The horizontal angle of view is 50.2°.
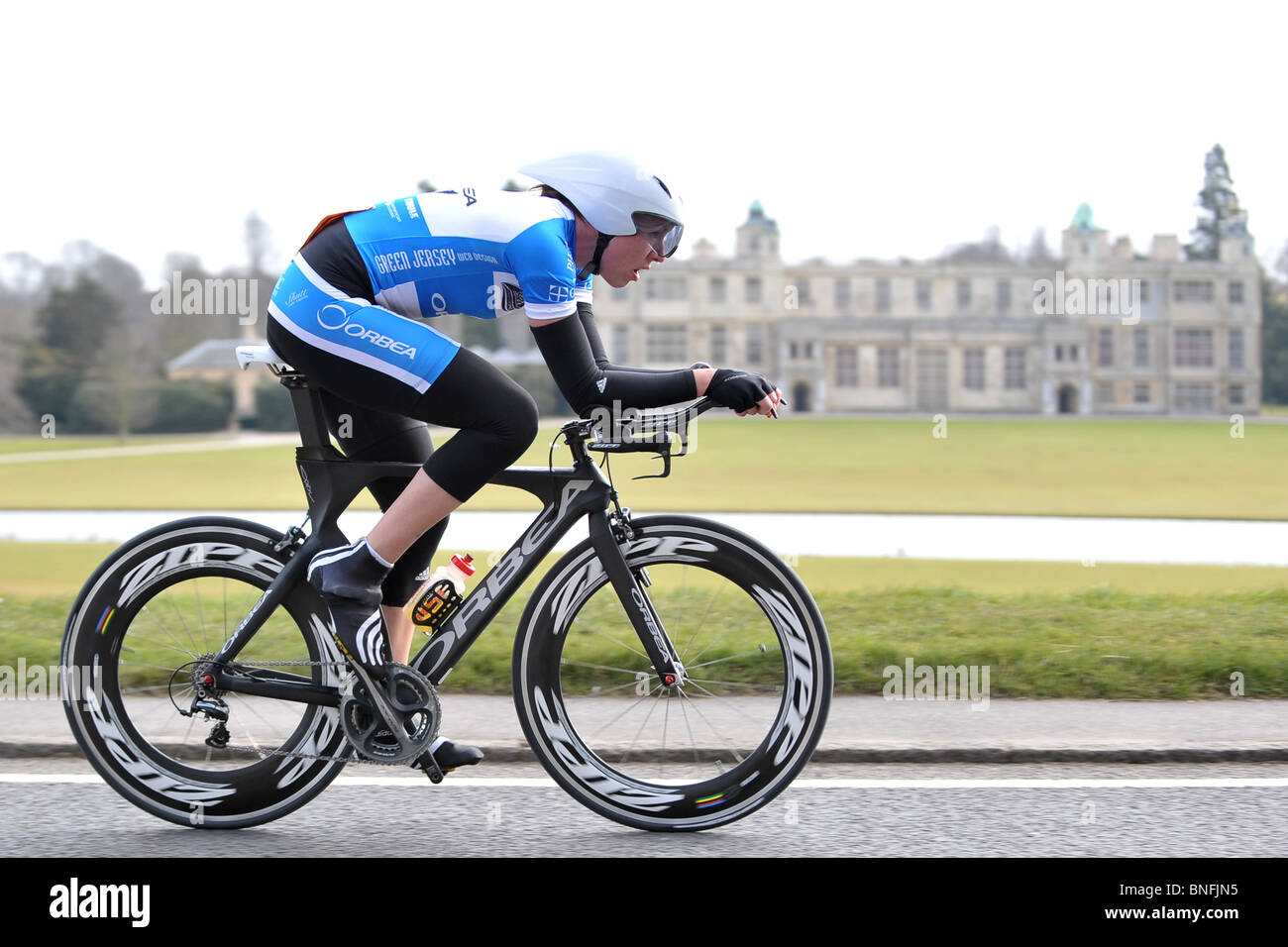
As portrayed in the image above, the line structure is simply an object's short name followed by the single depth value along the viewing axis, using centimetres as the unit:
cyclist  351
